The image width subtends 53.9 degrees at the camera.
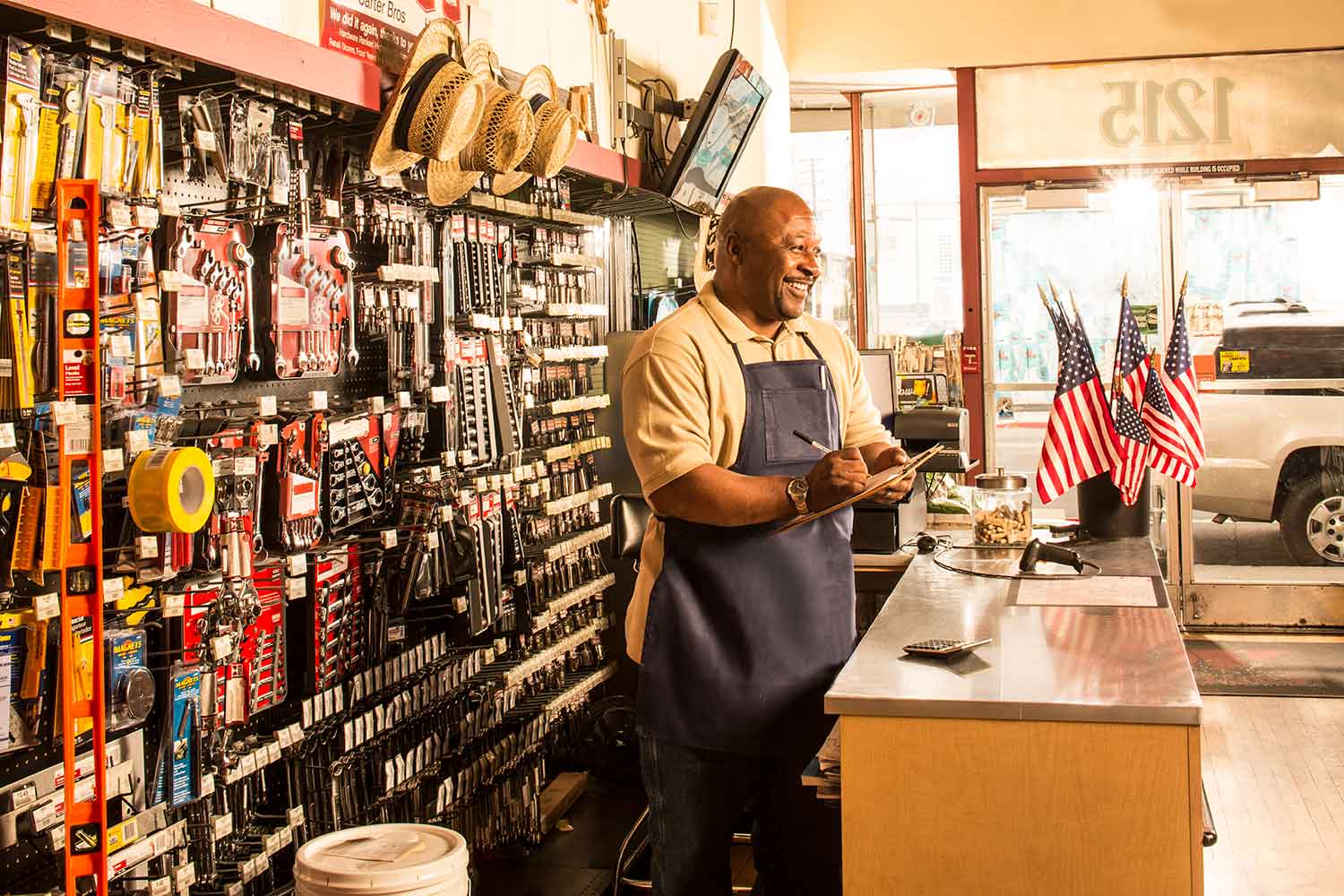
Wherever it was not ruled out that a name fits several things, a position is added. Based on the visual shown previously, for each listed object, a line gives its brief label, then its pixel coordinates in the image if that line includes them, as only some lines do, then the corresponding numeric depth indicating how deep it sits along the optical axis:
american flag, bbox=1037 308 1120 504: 4.12
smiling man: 2.80
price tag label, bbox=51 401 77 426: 2.21
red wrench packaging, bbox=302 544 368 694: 3.14
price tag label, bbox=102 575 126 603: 2.45
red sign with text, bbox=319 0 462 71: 3.08
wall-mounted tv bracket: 5.07
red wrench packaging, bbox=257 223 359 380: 2.95
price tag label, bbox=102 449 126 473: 2.43
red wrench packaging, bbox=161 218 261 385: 2.63
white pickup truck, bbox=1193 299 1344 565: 7.45
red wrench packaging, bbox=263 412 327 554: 2.99
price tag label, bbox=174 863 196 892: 2.70
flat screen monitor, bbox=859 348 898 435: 5.42
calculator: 2.67
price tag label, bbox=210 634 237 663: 2.73
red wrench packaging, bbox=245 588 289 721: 2.93
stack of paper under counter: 2.51
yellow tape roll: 2.43
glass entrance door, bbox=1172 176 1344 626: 7.45
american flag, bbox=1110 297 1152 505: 4.12
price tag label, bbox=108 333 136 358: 2.44
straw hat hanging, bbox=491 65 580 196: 3.79
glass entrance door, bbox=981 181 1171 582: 7.69
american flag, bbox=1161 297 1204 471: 4.23
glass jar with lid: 4.09
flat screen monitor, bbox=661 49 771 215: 5.31
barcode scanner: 3.65
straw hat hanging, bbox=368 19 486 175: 3.12
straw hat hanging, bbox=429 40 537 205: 3.45
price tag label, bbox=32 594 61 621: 2.28
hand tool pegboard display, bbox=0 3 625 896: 2.27
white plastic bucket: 2.57
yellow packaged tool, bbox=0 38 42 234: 2.19
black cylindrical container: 4.21
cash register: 4.41
